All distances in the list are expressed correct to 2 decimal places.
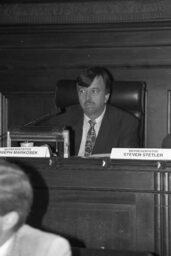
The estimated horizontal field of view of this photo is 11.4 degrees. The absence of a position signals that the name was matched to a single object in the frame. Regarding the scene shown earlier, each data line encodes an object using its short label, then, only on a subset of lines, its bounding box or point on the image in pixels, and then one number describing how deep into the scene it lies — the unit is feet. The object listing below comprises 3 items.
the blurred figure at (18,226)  7.16
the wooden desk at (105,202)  12.52
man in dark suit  15.10
